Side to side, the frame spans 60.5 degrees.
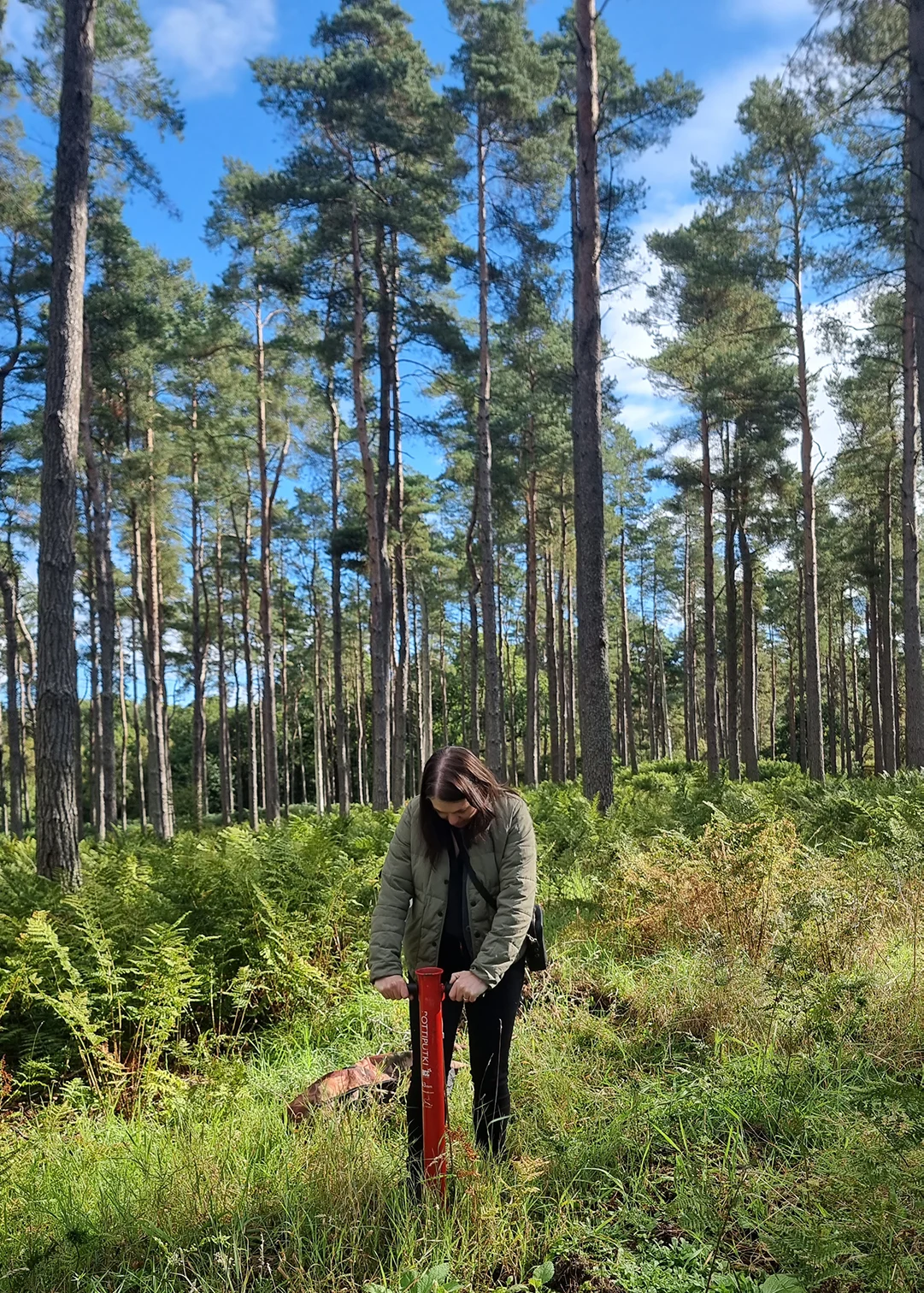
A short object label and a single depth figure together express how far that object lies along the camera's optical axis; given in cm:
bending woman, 303
